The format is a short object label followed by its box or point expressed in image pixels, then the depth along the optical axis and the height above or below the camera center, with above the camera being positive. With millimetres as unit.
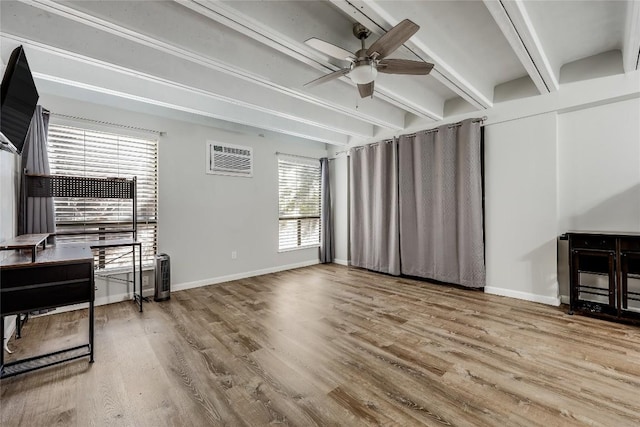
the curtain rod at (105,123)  3223 +1166
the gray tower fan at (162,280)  3668 -857
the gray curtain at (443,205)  3902 +122
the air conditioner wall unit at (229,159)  4438 +910
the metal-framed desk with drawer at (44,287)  1846 -503
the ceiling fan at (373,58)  1935 +1231
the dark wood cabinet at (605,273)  2805 -657
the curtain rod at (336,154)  5928 +1278
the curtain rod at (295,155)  5293 +1171
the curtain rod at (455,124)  3862 +1292
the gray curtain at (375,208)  4852 +93
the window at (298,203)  5488 +217
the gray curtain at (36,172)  2939 +474
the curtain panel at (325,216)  6031 -51
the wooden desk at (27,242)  1836 -196
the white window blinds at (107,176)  3342 +513
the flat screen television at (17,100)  1744 +805
